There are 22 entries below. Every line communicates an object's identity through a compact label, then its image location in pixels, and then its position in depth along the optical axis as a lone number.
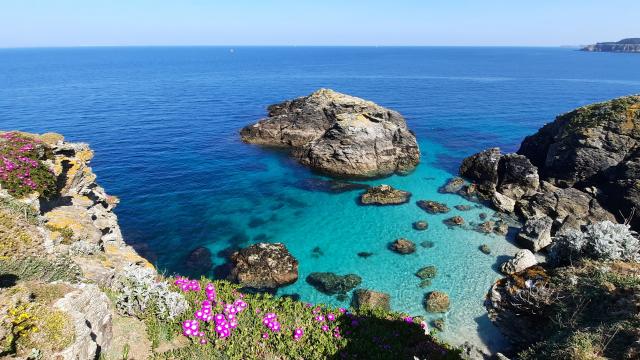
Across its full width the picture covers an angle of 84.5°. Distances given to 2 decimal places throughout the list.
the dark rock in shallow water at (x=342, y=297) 24.59
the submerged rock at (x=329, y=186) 41.22
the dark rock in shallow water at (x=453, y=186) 40.75
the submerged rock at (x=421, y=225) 33.31
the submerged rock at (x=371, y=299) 23.70
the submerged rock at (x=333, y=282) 25.42
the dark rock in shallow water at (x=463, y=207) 36.66
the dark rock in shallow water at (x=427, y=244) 30.59
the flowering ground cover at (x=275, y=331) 11.50
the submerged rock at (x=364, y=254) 29.22
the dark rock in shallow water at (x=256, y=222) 33.91
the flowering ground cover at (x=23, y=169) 16.86
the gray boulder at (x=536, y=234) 29.73
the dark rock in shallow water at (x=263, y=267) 25.81
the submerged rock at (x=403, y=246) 29.62
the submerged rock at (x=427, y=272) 26.58
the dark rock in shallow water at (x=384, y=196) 37.81
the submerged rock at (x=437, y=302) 23.36
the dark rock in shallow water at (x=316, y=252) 29.52
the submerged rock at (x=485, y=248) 29.50
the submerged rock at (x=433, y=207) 36.28
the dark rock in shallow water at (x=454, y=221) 33.93
